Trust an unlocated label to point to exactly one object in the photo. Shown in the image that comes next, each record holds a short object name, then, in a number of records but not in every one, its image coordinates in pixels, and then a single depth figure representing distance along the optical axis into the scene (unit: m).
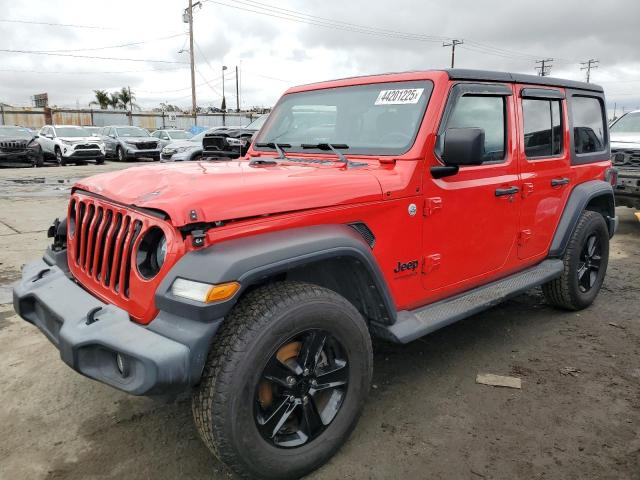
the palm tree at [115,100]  65.26
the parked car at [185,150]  12.52
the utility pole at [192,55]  36.56
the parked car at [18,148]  17.61
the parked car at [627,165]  7.38
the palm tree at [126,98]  66.85
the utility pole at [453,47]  49.44
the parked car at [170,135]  22.79
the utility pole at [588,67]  63.03
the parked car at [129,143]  21.16
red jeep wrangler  2.05
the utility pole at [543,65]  52.99
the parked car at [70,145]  19.00
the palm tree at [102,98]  63.89
